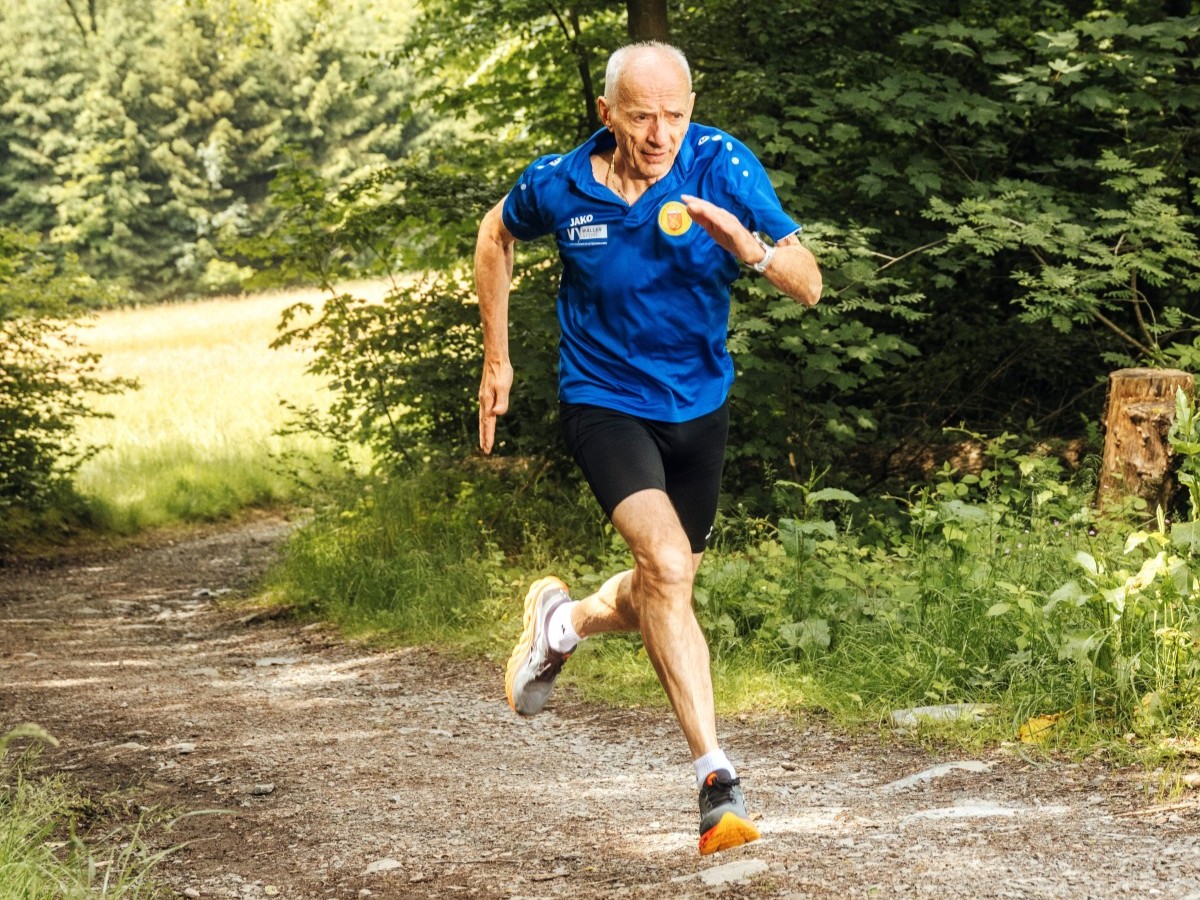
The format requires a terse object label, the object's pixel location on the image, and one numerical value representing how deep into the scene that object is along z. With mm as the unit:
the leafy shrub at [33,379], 13141
